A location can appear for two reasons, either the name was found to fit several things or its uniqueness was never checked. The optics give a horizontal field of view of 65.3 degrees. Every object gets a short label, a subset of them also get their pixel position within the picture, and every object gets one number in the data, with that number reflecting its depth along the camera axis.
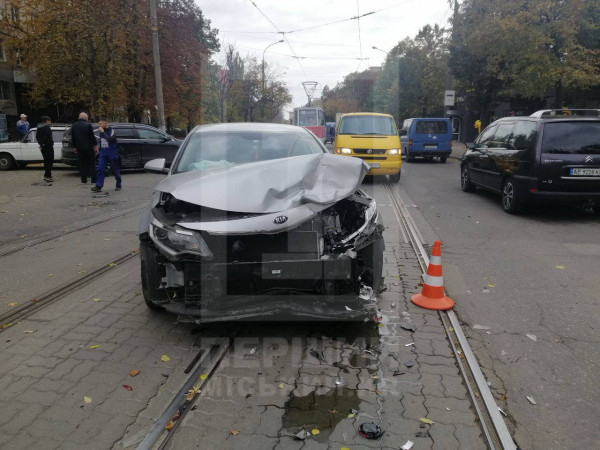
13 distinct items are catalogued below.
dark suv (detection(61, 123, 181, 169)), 16.20
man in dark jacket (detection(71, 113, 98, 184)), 12.34
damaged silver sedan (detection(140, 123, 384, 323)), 3.52
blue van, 21.31
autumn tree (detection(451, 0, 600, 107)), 18.64
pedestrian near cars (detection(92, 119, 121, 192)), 11.71
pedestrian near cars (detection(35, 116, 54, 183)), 13.12
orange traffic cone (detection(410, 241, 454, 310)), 4.65
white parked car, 17.33
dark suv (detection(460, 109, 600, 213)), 8.08
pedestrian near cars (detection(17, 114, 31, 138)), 20.25
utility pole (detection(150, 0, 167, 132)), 18.51
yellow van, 13.31
